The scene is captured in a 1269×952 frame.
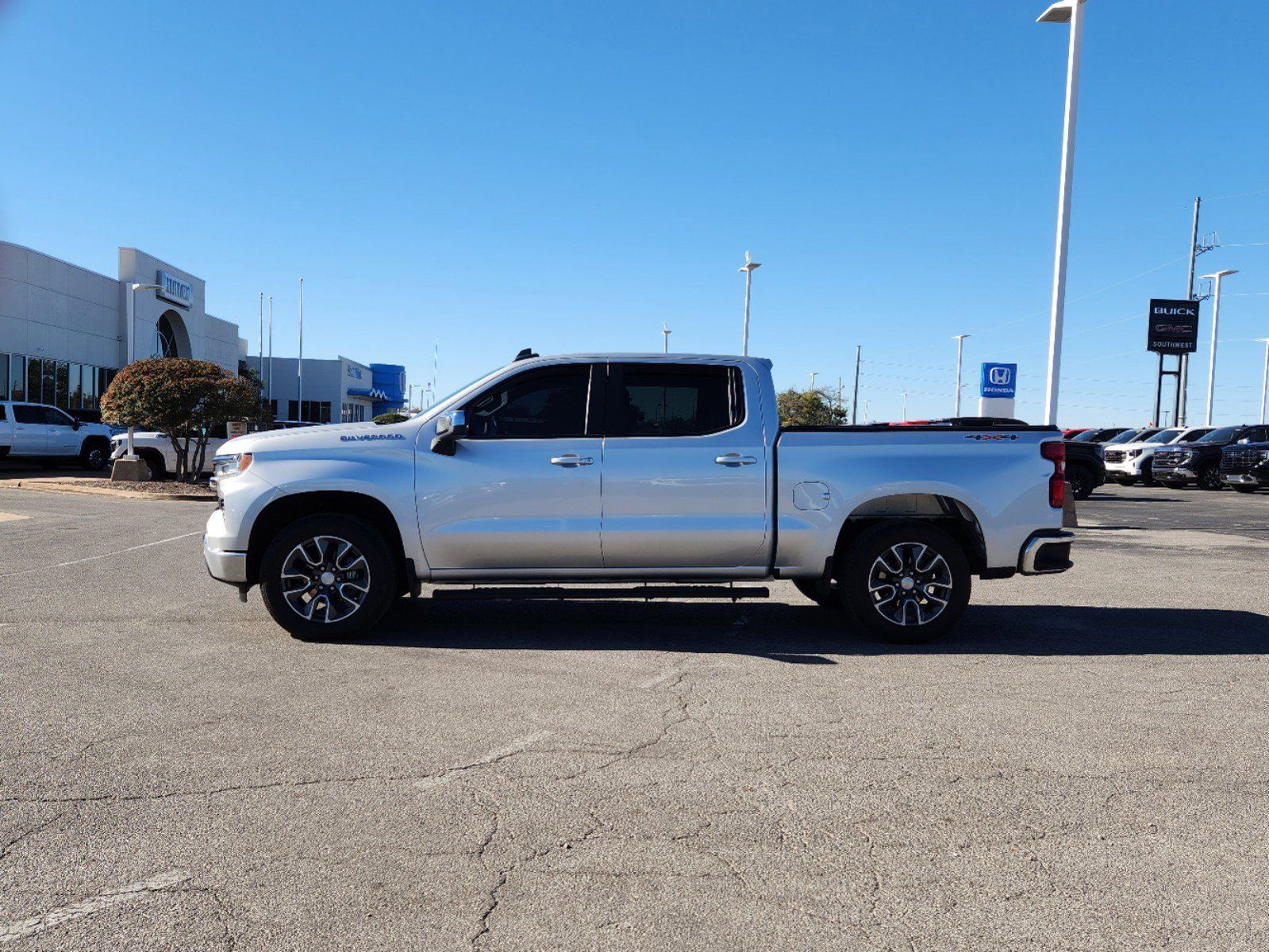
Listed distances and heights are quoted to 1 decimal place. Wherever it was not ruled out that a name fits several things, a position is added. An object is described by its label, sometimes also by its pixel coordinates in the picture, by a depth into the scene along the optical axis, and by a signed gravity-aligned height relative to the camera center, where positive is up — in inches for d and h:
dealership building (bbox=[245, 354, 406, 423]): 3041.3 +86.6
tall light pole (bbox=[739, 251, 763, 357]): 1421.0 +231.8
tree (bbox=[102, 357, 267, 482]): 873.5 +11.0
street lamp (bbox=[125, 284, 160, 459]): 1553.8 +113.0
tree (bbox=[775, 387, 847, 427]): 2701.8 +76.1
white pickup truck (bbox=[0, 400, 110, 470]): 1136.2 -36.2
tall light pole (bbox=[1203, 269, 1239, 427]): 1973.4 +178.8
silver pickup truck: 278.4 -20.1
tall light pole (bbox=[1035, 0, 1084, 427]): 630.5 +164.7
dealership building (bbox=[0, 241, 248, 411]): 1505.9 +147.8
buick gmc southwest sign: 2155.5 +258.2
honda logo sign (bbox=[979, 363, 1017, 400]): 1127.6 +69.9
